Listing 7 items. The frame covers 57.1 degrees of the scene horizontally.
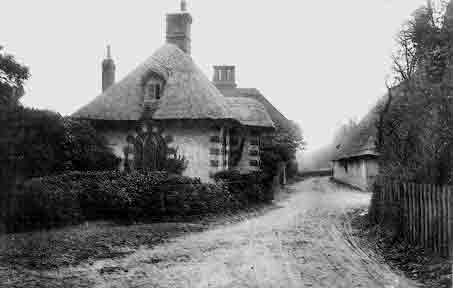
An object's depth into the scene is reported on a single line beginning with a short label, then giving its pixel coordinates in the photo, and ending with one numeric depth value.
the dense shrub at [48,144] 12.19
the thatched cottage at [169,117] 17.48
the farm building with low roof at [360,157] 27.78
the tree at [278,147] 27.09
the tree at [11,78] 12.80
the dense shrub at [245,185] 16.12
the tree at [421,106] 8.42
